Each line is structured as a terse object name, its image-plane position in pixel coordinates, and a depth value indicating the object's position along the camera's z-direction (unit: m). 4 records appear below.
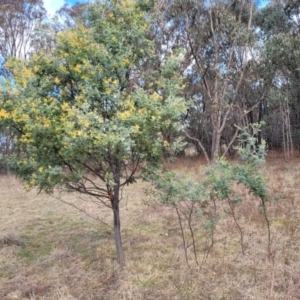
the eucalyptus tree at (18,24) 15.09
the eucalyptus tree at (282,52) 12.20
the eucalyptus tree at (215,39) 12.32
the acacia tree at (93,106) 3.37
